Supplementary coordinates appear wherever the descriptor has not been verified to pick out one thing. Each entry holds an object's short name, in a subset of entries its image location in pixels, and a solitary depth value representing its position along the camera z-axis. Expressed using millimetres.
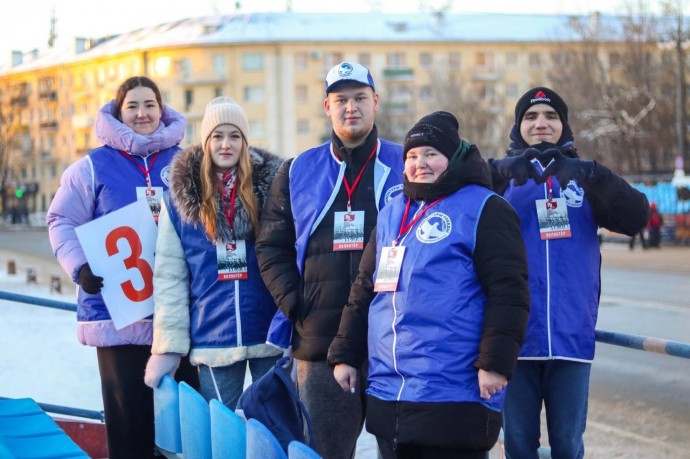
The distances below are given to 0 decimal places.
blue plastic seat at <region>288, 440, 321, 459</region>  2993
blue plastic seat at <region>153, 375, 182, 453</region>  4449
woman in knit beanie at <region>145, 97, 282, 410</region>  4516
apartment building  82688
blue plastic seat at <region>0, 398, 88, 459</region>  4078
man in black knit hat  3904
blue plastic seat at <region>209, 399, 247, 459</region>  3619
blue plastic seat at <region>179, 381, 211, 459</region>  3994
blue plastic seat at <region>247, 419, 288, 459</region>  3248
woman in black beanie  3320
